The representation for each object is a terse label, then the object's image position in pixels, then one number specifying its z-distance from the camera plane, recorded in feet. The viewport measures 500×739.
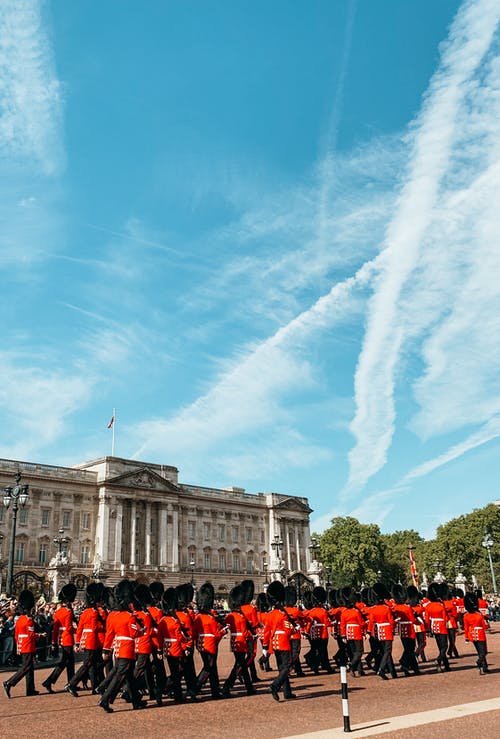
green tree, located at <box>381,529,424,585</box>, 345.31
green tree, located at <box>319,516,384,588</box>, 308.40
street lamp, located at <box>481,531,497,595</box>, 134.10
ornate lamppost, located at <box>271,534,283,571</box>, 147.76
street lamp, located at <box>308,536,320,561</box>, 166.79
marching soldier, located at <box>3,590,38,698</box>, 48.49
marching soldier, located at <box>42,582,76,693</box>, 50.52
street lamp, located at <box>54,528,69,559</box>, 154.69
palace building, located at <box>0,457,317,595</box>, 227.81
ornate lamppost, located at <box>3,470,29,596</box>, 92.84
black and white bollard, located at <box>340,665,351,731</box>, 31.37
